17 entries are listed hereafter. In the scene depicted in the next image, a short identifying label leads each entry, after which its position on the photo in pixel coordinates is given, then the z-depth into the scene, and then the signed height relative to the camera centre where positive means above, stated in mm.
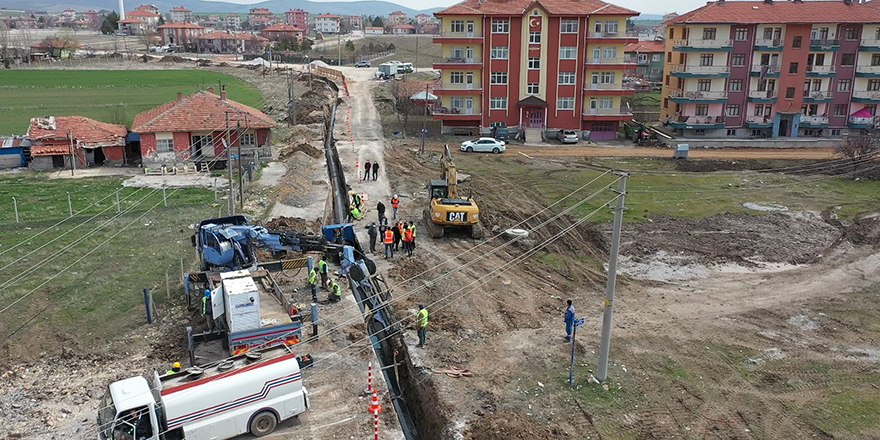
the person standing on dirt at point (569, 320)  22562 -8176
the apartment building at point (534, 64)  59656 -317
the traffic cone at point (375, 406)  17973 -8677
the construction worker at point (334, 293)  25812 -8451
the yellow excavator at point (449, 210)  32594 -6810
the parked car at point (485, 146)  55531 -6607
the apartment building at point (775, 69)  61031 -495
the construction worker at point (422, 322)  22283 -8150
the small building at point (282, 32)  187125 +6977
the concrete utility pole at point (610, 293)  18602 -6355
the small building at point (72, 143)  47688 -5801
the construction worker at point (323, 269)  26986 -7954
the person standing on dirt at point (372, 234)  31266 -7607
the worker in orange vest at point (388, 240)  30359 -7618
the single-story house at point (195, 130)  48375 -4931
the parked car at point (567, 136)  60250 -6351
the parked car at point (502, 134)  60969 -6244
